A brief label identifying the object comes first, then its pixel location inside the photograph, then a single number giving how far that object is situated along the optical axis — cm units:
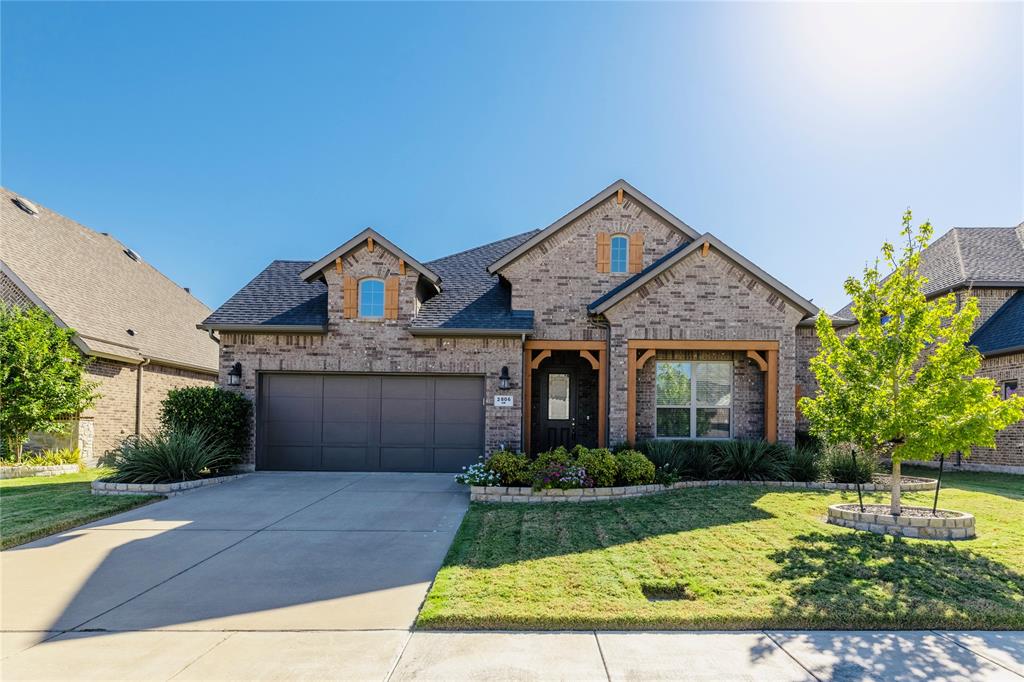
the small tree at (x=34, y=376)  1248
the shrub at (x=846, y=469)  1087
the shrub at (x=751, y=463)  1090
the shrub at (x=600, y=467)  980
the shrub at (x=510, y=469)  971
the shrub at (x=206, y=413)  1183
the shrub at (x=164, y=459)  1050
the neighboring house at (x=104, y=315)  1424
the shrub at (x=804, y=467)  1087
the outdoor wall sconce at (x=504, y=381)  1253
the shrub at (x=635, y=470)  1001
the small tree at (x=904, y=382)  716
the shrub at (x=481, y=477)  964
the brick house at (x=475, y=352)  1227
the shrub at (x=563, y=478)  958
